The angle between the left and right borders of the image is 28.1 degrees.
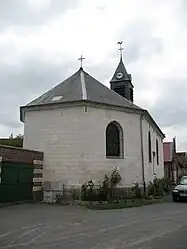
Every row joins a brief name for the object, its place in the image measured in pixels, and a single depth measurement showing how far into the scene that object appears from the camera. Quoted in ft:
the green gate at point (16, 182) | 59.36
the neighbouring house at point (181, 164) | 202.95
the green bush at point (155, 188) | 79.77
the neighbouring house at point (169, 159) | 167.40
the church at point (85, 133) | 69.46
